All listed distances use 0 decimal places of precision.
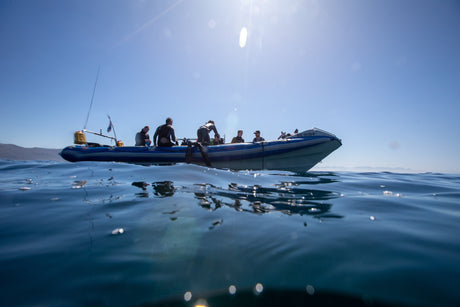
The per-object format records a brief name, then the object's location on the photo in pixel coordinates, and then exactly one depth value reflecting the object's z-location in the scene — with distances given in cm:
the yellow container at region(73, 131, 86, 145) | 1078
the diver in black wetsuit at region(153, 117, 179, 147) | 890
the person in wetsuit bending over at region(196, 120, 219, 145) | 862
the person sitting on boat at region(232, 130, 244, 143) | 1025
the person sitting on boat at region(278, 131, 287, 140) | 1090
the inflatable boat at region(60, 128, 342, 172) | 833
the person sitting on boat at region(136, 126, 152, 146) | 1012
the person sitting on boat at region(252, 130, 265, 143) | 1062
